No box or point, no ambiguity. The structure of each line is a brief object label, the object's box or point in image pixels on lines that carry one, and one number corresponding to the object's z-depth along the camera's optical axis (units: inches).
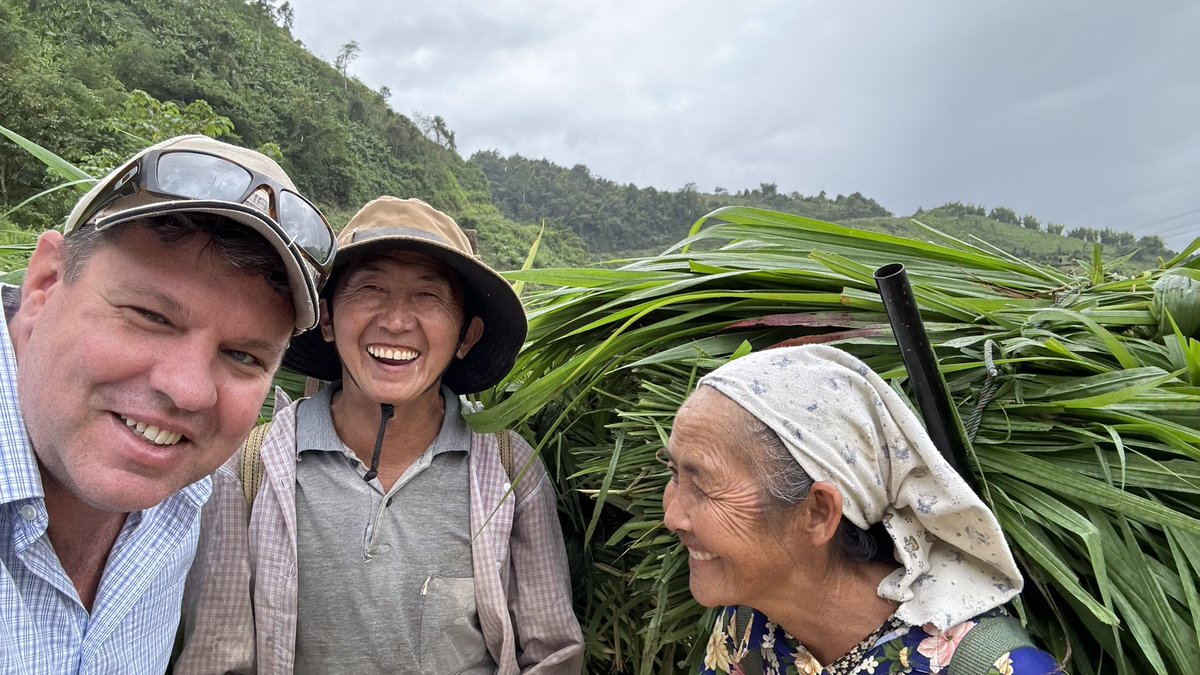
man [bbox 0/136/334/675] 42.1
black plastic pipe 45.1
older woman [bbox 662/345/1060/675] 43.2
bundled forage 43.9
